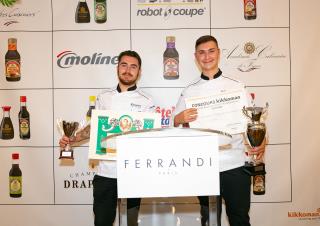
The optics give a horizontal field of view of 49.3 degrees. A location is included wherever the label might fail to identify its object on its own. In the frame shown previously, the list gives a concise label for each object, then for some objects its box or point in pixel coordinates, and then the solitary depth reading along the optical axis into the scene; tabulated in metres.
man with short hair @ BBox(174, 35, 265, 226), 2.06
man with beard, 2.21
